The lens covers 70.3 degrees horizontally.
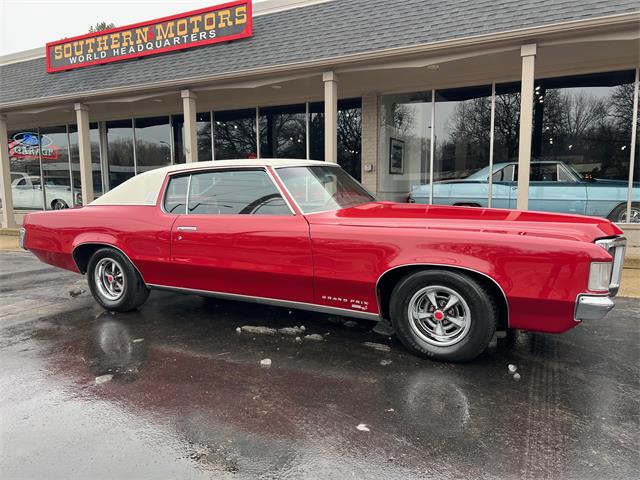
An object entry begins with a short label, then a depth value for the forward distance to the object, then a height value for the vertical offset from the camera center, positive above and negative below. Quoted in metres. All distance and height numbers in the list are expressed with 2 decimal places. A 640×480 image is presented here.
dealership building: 7.18 +1.99
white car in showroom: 15.75 -0.26
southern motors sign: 9.91 +3.51
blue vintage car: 8.57 -0.25
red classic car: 3.08 -0.57
